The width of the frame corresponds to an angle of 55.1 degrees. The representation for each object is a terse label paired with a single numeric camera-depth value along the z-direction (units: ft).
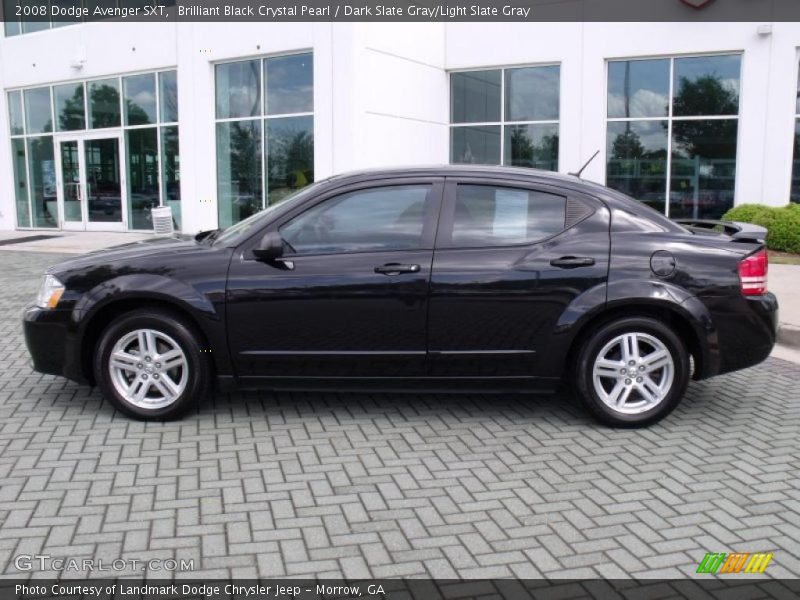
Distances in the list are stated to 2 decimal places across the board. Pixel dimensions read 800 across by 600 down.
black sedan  16.01
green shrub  45.09
